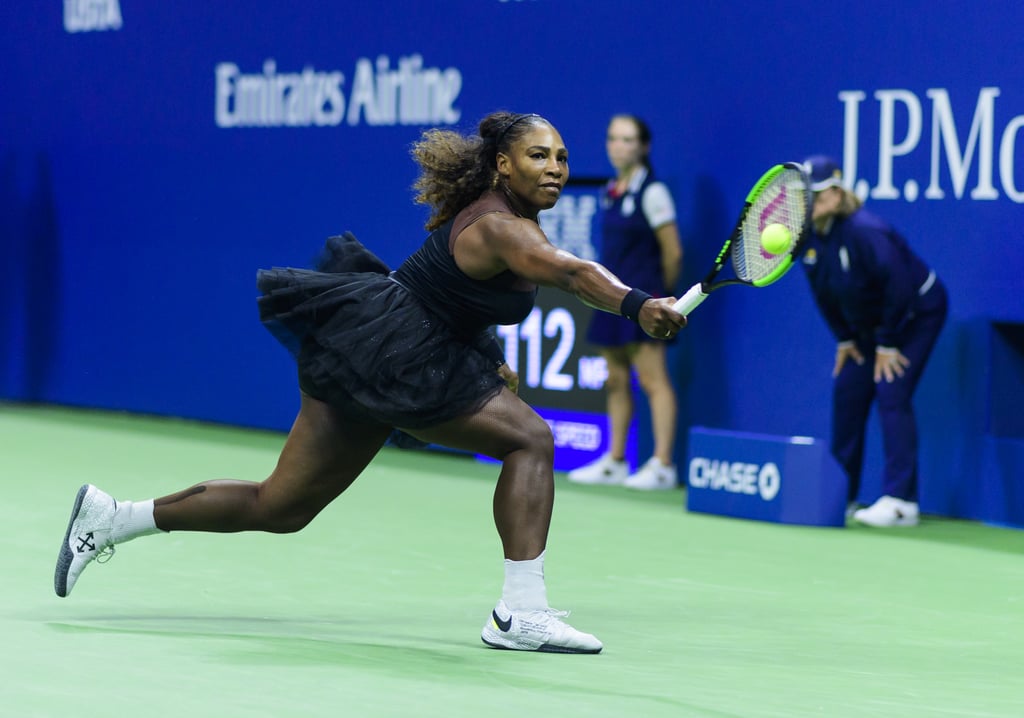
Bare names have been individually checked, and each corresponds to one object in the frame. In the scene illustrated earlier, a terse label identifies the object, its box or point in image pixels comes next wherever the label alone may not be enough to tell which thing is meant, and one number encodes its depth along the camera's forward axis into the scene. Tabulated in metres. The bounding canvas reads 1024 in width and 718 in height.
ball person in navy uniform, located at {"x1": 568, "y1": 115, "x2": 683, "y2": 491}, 19.16
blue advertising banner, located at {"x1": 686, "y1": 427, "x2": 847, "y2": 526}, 16.59
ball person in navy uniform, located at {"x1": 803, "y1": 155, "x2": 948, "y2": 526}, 16.80
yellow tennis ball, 11.14
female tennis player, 10.38
